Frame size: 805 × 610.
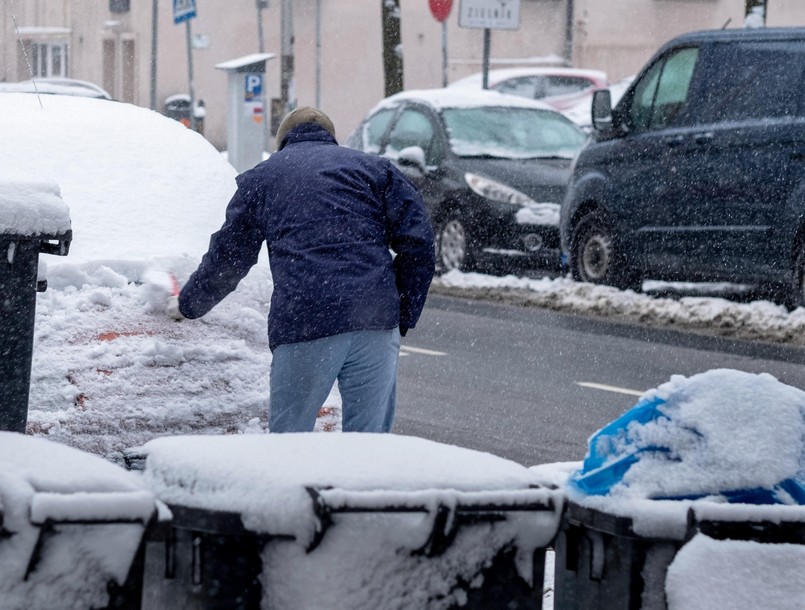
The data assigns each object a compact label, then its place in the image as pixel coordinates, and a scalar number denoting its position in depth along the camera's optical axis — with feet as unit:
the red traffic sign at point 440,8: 84.69
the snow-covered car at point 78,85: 97.14
